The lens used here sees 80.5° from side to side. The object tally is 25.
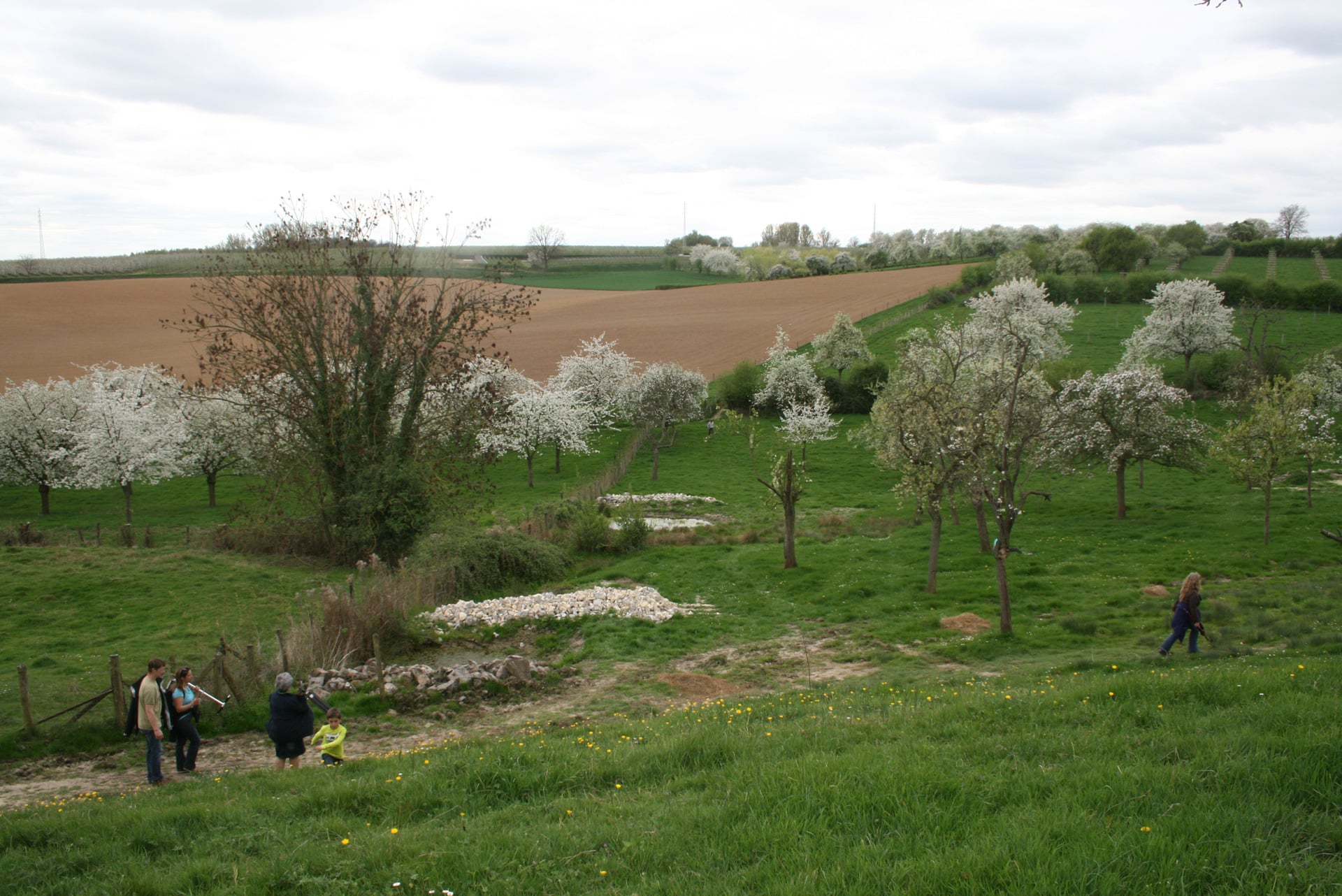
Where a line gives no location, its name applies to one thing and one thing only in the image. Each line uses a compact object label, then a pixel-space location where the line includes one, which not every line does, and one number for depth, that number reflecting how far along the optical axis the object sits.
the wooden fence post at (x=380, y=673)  15.52
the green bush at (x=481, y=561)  24.64
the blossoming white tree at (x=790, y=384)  62.52
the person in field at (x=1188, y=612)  14.38
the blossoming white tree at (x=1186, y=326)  60.75
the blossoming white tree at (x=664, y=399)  55.91
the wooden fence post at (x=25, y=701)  13.19
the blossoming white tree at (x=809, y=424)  53.47
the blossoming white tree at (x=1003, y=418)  16.09
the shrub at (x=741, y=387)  66.19
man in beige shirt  11.38
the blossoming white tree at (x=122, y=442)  42.38
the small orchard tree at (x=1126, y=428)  32.00
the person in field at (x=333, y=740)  10.95
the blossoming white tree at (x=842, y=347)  68.06
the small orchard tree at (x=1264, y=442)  26.72
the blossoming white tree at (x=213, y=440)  44.56
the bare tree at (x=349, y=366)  28.44
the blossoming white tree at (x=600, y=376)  64.38
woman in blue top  11.78
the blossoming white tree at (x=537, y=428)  50.53
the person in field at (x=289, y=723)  11.44
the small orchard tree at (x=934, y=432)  19.91
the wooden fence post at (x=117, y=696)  13.70
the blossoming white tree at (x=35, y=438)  44.31
